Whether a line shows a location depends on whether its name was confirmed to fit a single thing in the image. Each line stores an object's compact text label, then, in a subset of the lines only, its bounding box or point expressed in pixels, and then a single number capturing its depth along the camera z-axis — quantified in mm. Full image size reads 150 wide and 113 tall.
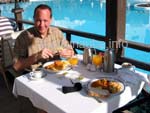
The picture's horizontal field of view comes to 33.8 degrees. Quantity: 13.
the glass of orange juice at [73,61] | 2107
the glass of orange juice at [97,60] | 2022
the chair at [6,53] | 2887
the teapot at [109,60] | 1927
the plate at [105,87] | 1578
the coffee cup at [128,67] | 1920
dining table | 1520
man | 2209
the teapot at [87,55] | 2097
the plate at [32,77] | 1879
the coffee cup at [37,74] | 1892
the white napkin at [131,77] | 1811
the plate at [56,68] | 2002
